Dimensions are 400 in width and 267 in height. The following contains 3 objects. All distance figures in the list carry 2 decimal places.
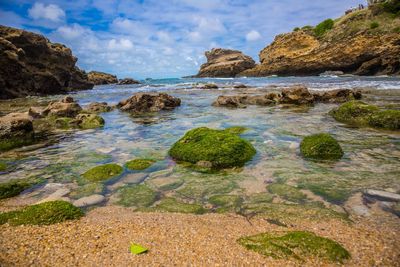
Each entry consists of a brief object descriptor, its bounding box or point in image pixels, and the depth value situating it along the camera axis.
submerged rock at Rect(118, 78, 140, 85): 80.35
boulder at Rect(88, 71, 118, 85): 89.75
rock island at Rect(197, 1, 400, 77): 50.78
